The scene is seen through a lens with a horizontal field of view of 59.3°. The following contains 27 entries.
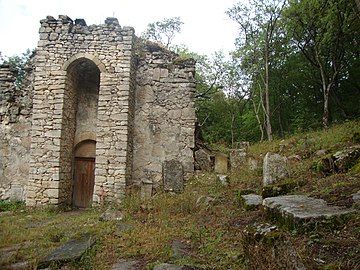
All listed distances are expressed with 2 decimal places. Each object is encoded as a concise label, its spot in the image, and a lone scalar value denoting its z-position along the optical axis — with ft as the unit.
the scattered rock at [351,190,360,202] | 12.35
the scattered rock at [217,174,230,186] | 27.87
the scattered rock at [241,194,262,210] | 17.97
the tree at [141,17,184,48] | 81.97
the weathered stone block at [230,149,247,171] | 33.78
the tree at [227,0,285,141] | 60.34
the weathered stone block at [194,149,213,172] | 34.65
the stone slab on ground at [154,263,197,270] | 12.03
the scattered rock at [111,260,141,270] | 13.58
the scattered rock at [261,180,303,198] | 18.17
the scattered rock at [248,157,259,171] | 30.14
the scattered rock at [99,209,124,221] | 23.42
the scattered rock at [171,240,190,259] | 13.83
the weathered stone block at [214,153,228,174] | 34.58
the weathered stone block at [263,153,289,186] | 22.44
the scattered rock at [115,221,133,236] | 19.36
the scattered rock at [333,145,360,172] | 19.86
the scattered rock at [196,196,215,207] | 23.03
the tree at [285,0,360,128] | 51.44
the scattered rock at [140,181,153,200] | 31.81
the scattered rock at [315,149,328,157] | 27.39
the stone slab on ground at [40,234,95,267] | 14.33
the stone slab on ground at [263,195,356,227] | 10.95
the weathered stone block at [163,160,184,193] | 31.58
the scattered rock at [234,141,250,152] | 54.16
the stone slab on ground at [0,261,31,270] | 13.98
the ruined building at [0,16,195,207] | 31.81
